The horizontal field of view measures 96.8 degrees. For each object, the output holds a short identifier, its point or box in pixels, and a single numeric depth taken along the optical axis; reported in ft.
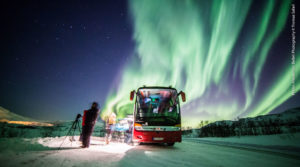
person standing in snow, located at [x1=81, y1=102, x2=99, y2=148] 19.01
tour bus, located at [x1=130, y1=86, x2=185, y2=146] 22.60
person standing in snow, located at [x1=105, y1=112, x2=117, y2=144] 29.07
